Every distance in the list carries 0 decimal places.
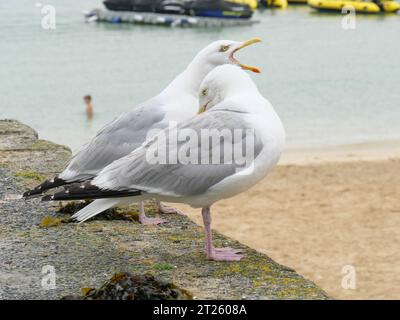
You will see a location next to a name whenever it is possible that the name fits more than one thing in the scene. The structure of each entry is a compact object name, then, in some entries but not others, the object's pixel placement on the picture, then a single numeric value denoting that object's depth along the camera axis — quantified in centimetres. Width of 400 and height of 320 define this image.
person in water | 2642
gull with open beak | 570
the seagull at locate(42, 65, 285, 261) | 482
